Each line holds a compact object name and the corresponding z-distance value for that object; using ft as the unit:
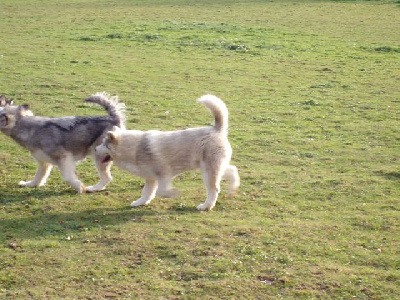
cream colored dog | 30.27
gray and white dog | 32.68
